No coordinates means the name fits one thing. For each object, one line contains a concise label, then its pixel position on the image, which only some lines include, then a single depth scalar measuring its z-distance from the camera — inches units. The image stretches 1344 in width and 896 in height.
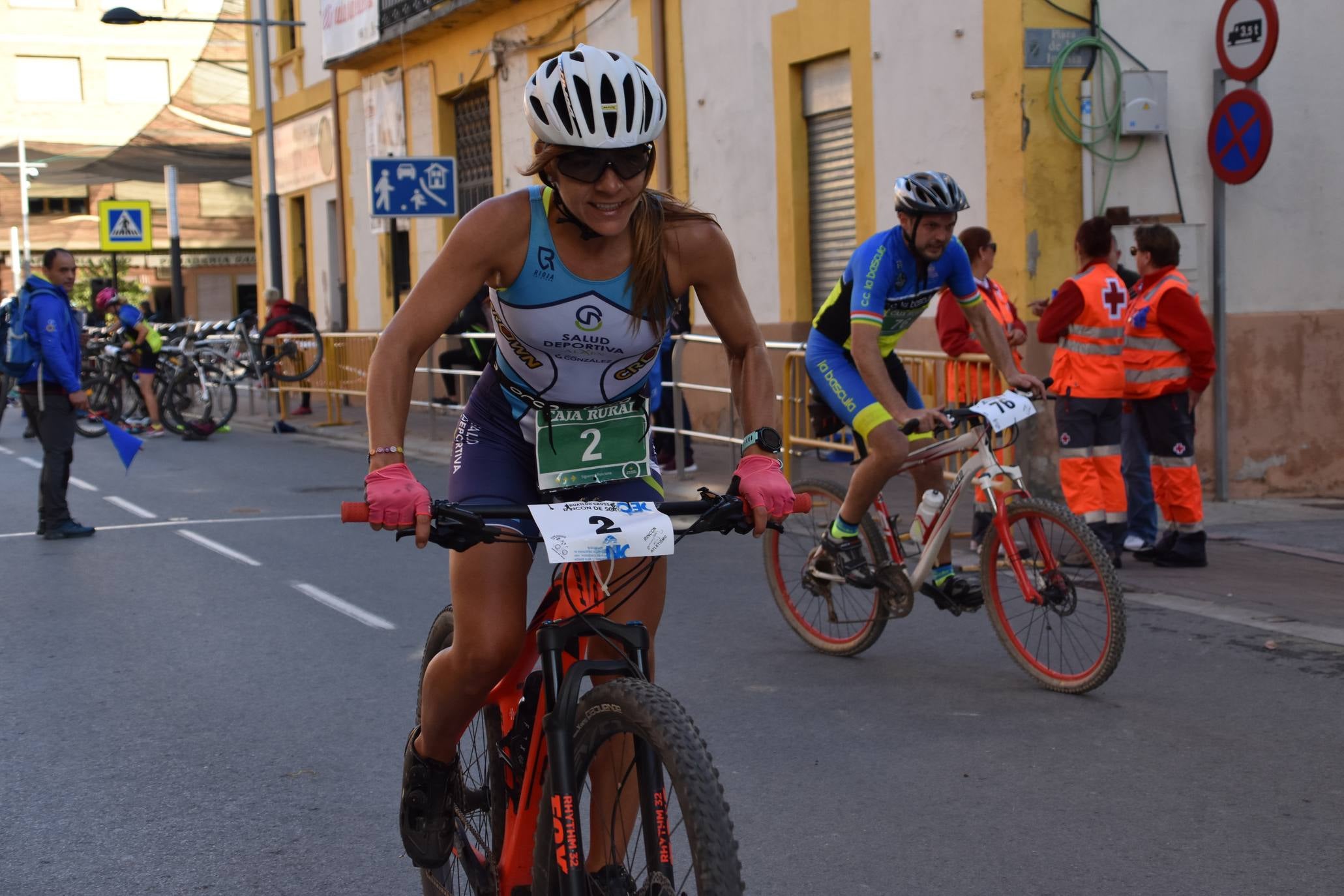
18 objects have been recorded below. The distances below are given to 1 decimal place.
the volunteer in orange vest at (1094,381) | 364.8
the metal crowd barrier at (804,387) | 371.2
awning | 1253.7
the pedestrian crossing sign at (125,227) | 1336.1
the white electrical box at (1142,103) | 478.0
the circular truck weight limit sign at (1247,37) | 417.7
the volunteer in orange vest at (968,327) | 372.5
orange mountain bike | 109.3
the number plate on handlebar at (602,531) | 117.6
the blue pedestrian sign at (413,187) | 716.7
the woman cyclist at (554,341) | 125.4
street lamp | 1056.2
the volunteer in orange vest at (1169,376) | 358.6
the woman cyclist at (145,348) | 802.8
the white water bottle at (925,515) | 270.2
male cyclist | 258.7
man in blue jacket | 439.8
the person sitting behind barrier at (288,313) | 889.5
